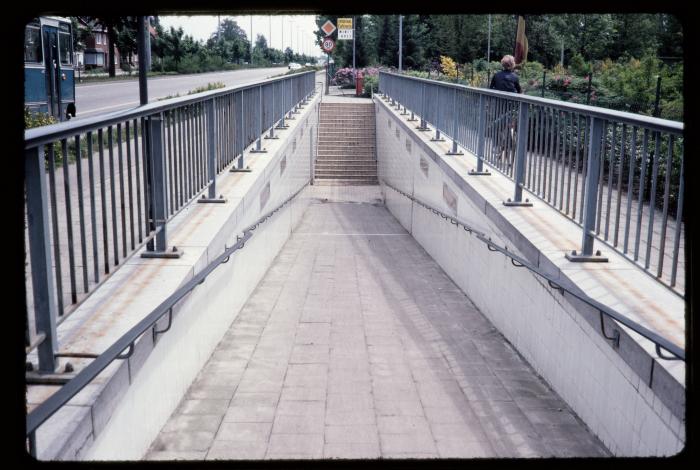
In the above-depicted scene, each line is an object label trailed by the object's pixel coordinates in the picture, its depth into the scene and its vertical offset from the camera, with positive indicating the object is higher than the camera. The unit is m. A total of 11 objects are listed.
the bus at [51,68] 17.31 +0.18
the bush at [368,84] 37.66 -0.31
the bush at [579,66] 23.44 +0.40
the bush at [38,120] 11.94 -0.73
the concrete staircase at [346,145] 21.95 -2.10
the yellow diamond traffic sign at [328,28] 30.31 +1.99
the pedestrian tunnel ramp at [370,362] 3.41 -1.90
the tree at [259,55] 116.66 +3.62
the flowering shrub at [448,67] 38.91 +0.59
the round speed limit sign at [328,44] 31.84 +1.42
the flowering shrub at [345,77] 47.59 +0.03
